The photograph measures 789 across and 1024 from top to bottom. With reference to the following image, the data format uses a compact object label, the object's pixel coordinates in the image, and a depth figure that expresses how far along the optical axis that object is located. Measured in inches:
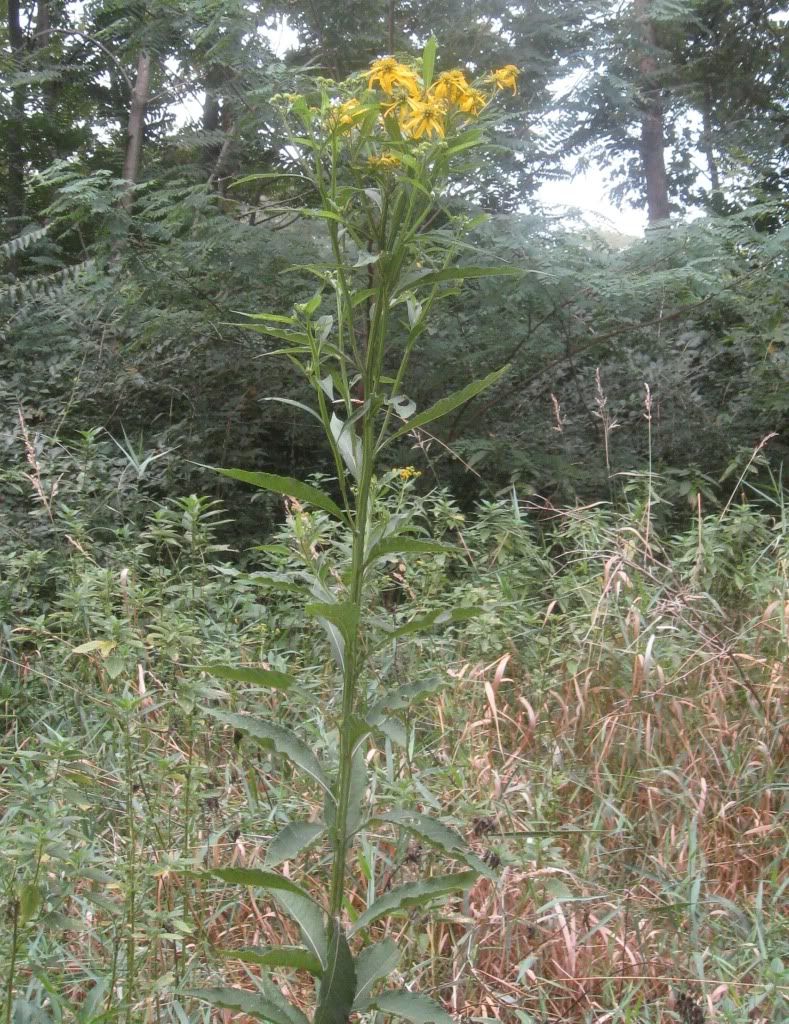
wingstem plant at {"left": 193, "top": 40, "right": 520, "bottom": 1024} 53.5
